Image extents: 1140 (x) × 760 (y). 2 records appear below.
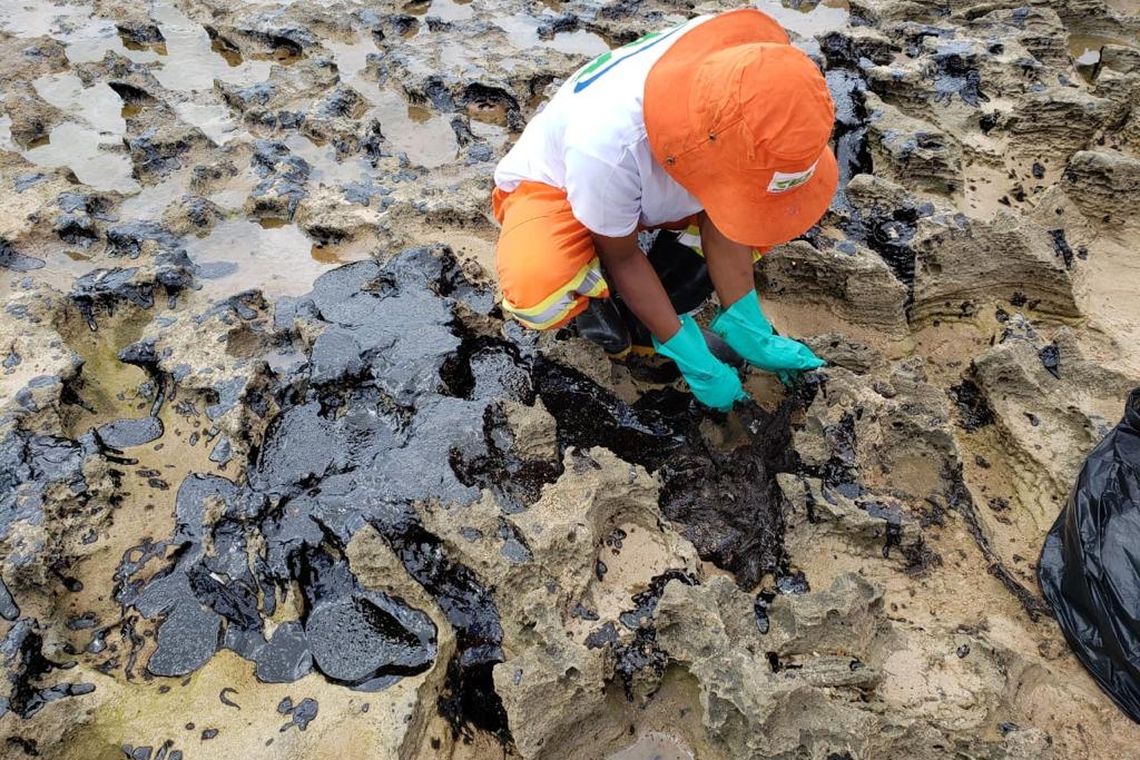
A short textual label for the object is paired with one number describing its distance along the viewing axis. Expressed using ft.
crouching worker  4.91
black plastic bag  4.95
